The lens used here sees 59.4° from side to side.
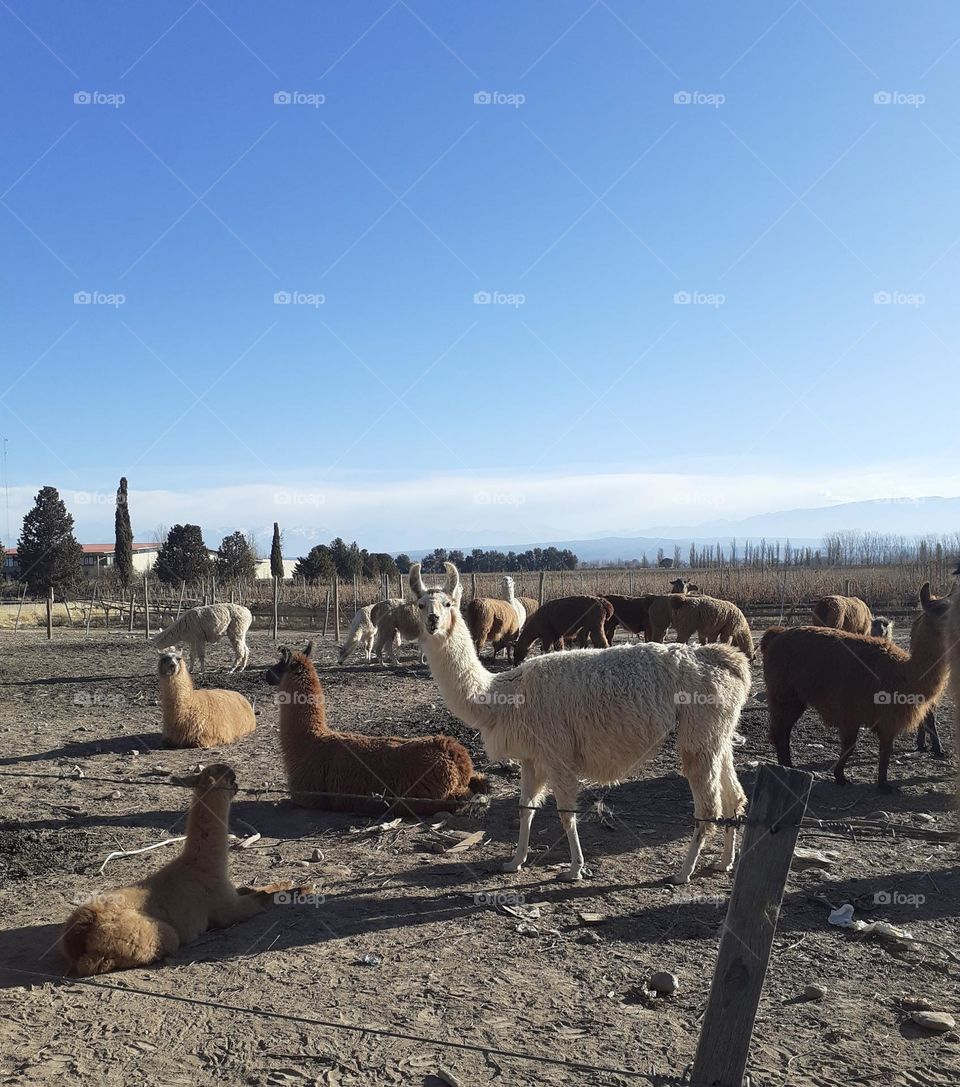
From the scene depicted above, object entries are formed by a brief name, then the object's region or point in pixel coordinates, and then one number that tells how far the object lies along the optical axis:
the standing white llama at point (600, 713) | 5.50
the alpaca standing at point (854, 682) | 7.48
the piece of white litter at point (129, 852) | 5.56
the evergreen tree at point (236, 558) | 47.91
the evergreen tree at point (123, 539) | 40.78
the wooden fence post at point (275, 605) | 22.11
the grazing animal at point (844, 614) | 13.99
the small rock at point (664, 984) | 3.85
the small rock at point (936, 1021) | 3.52
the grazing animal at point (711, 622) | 14.59
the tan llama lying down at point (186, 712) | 9.18
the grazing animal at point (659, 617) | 16.55
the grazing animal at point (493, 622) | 16.88
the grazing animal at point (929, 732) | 8.45
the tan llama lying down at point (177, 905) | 3.95
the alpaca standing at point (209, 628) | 15.69
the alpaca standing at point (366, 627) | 17.14
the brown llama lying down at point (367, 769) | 6.75
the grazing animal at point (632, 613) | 18.31
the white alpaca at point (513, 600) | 18.89
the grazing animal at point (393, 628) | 16.45
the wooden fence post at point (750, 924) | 2.68
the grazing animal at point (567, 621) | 16.59
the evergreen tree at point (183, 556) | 45.81
